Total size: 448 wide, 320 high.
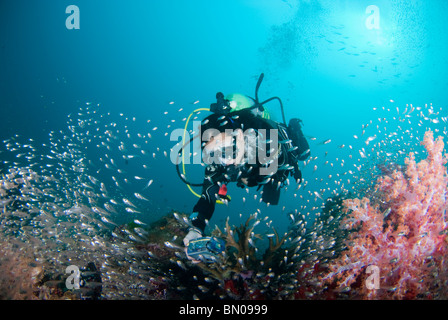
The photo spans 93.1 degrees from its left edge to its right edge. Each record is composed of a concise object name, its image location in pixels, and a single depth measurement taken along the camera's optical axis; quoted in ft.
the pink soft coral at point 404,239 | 11.02
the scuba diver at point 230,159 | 12.40
